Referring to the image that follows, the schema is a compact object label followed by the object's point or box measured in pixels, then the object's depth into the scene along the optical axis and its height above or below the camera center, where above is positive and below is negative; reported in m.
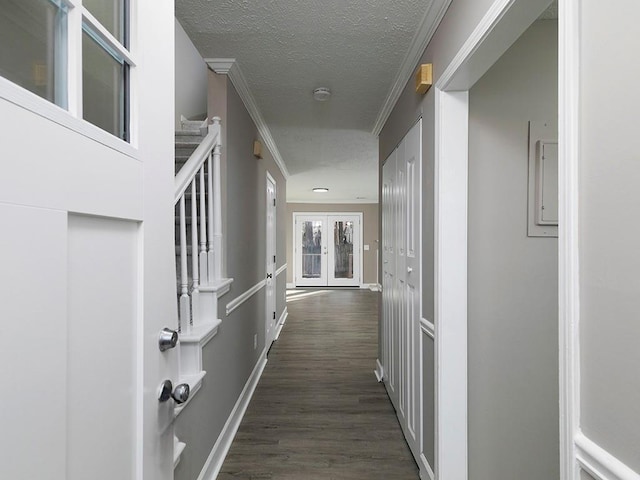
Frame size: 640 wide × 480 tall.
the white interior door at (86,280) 0.42 -0.07
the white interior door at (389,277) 2.60 -0.31
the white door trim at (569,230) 0.73 +0.02
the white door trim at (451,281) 1.54 -0.19
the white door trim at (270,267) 3.70 -0.34
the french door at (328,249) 9.05 -0.25
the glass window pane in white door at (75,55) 0.47 +0.30
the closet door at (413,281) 1.92 -0.25
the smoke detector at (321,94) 2.36 +1.06
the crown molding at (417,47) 1.52 +1.05
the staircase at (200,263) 1.53 -0.13
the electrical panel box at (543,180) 1.53 +0.28
